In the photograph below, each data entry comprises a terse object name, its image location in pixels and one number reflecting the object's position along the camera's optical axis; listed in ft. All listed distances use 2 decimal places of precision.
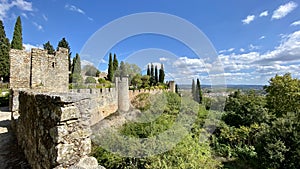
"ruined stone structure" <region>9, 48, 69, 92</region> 21.27
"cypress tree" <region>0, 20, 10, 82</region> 53.37
